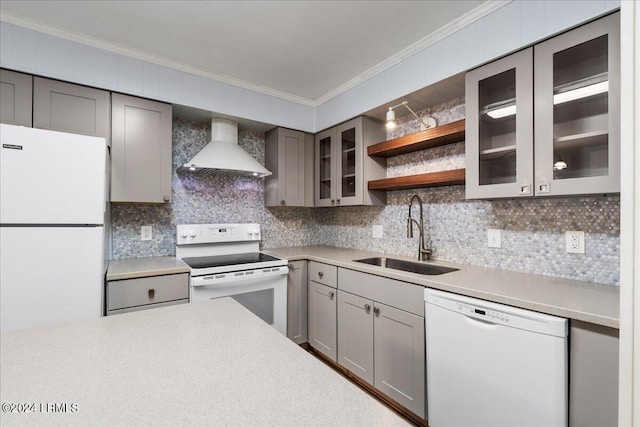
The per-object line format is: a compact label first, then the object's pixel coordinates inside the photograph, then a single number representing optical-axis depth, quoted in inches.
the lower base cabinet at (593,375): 41.0
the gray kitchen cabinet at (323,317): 91.8
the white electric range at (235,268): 83.8
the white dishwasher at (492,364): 44.9
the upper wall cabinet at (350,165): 100.5
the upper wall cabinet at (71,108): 72.4
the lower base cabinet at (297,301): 100.6
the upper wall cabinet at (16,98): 69.0
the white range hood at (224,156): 93.4
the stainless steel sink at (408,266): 79.4
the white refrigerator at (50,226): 55.6
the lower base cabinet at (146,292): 71.0
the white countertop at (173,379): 20.5
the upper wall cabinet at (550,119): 50.2
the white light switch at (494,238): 73.4
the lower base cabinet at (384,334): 66.1
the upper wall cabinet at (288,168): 114.0
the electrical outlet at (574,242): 60.0
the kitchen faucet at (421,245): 86.7
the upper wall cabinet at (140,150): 82.2
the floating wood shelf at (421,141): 74.6
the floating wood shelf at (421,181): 73.9
